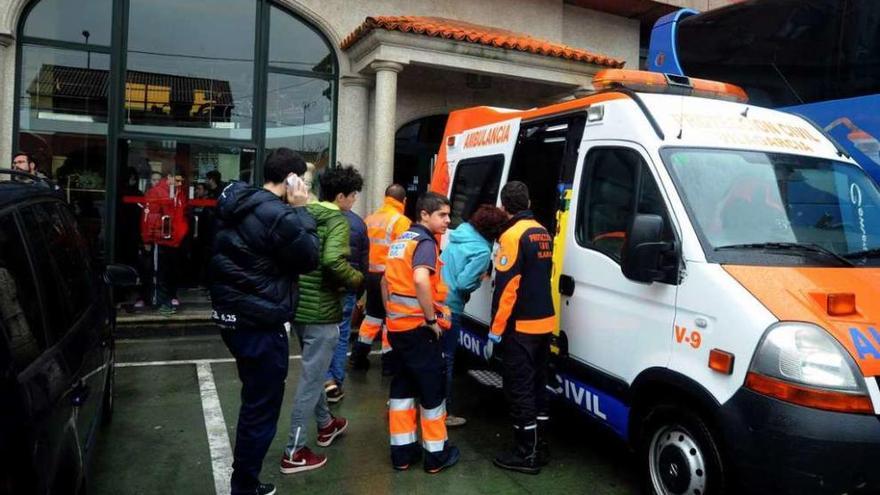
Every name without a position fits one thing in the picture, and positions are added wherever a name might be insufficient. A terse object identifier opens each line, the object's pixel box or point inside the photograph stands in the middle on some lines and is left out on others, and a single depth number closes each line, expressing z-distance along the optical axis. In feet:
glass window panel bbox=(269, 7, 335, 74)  29.63
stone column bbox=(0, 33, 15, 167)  24.99
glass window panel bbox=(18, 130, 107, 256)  25.98
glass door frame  26.08
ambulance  8.78
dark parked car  6.28
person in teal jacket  13.85
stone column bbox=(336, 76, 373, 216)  30.40
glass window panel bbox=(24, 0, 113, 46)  26.03
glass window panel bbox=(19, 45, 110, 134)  25.89
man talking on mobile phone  10.36
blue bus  15.51
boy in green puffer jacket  12.75
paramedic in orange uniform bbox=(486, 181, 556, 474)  12.60
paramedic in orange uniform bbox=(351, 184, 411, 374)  18.61
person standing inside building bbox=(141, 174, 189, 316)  26.04
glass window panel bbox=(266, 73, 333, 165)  29.71
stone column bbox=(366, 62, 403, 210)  27.32
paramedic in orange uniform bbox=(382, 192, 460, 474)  12.46
